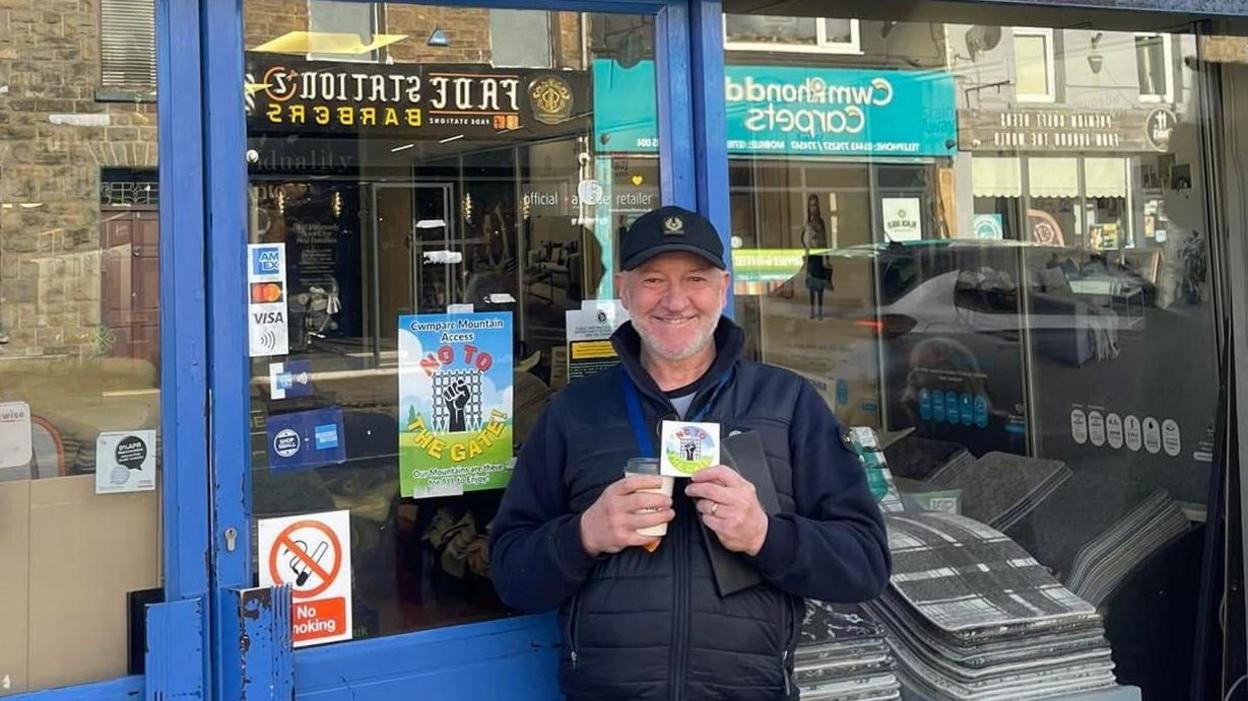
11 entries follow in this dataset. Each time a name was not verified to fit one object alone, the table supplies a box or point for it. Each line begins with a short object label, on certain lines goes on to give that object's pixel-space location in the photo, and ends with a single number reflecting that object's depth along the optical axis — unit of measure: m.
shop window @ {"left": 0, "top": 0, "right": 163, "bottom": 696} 2.38
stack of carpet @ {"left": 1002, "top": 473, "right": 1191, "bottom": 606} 4.01
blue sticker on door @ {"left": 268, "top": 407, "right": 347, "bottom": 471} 2.54
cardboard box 2.36
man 2.14
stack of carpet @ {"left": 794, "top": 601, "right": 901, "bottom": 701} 2.71
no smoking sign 2.50
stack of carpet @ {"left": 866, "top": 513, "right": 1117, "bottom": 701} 2.85
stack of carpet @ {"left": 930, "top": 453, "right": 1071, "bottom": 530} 4.31
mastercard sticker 2.46
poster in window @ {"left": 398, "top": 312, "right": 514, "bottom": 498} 2.68
